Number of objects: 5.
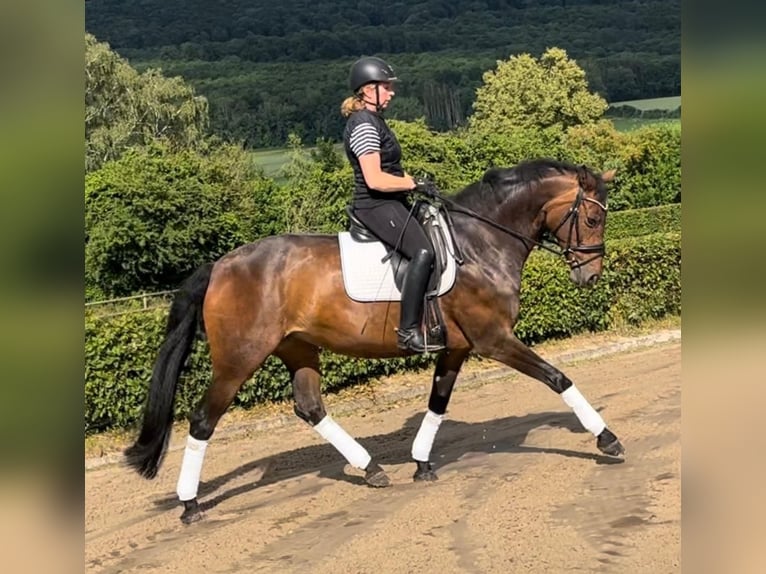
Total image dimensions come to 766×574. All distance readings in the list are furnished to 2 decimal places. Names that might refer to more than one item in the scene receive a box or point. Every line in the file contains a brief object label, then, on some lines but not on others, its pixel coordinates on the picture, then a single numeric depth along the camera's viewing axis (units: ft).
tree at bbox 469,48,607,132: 170.71
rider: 22.29
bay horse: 23.20
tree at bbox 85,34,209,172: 161.48
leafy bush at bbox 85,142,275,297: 79.97
